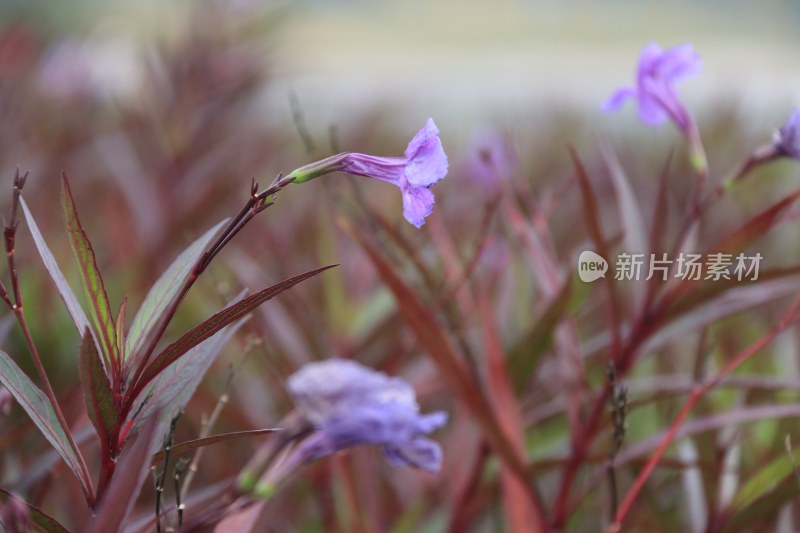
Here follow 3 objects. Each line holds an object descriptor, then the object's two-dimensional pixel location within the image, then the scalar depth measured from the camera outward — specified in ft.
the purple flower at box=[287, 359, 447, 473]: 3.26
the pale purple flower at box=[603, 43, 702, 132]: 3.86
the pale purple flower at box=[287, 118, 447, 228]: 3.39
